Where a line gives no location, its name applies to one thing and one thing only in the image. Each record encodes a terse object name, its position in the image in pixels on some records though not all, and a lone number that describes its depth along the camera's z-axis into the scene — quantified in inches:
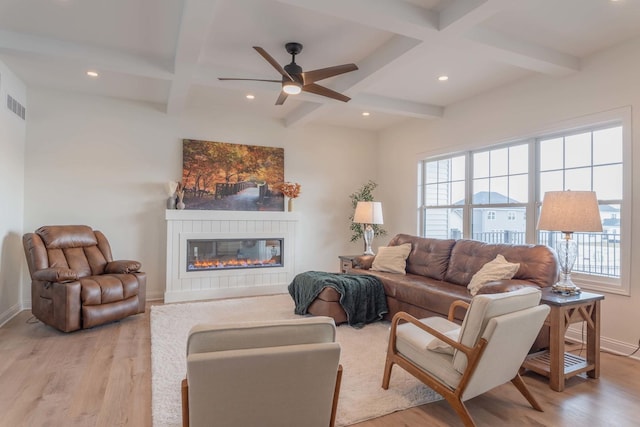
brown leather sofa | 130.3
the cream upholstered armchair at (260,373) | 55.7
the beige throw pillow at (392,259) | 182.9
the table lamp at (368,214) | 215.6
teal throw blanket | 153.3
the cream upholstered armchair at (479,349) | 77.4
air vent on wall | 159.6
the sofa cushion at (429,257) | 169.8
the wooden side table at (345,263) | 209.2
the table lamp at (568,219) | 107.7
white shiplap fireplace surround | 201.2
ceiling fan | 122.4
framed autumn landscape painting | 212.2
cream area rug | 89.7
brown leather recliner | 141.7
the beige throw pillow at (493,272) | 133.3
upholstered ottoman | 152.5
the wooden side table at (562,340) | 102.0
